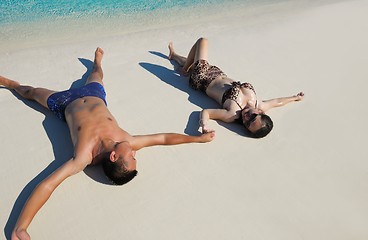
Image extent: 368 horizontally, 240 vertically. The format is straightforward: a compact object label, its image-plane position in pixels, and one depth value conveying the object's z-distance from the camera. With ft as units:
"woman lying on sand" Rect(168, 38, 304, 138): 14.48
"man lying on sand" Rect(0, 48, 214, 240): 11.03
